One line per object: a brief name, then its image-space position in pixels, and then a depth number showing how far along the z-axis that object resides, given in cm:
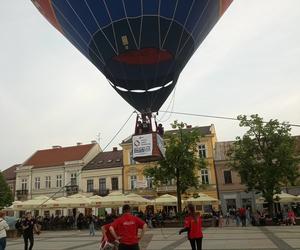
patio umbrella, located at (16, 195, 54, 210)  2971
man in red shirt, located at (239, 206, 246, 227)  2652
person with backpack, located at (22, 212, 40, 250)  1314
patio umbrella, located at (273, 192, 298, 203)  2954
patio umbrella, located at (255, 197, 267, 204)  3021
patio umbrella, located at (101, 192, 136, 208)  2844
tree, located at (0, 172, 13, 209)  4775
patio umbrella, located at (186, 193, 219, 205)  3099
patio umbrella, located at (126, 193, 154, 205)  2915
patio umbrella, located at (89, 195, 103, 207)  2889
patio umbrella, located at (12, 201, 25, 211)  3020
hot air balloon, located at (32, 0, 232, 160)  1356
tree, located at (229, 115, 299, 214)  2811
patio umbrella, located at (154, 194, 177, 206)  3077
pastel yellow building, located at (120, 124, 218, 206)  4462
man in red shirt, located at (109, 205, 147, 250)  640
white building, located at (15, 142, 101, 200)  5094
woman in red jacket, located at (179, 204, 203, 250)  873
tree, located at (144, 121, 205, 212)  3055
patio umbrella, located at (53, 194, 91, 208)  2984
